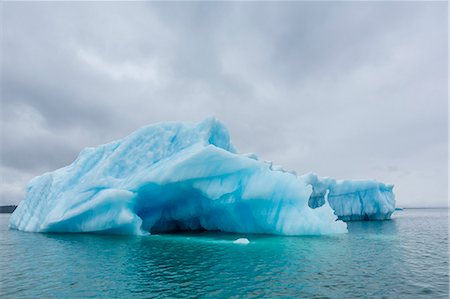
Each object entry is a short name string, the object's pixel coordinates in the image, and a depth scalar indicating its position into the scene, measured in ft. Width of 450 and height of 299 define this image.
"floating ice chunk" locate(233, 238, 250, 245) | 52.73
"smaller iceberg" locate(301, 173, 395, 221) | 129.17
